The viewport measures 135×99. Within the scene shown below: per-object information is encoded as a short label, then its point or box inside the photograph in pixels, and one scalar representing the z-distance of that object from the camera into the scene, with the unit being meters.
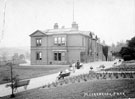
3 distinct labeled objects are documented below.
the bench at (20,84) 11.00
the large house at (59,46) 35.97
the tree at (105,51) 54.11
